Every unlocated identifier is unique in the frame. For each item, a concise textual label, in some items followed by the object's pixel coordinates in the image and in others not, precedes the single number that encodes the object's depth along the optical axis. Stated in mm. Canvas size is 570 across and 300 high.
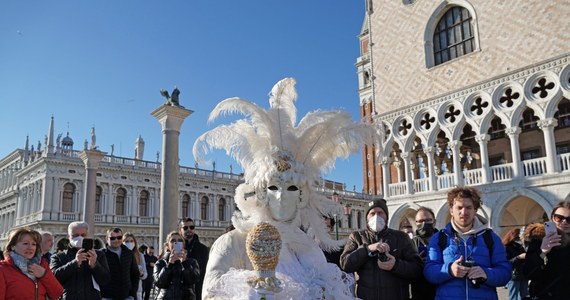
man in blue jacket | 2561
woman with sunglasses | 2748
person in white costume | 1854
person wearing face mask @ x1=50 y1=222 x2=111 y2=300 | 3668
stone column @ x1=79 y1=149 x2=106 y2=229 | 14820
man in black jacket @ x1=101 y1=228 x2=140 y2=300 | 4297
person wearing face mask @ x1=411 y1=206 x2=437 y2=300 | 3888
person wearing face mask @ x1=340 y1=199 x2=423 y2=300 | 2883
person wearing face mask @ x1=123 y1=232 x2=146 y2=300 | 5164
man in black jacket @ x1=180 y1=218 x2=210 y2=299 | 4672
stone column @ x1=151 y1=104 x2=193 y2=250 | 9070
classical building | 27500
